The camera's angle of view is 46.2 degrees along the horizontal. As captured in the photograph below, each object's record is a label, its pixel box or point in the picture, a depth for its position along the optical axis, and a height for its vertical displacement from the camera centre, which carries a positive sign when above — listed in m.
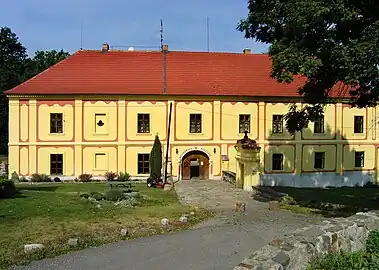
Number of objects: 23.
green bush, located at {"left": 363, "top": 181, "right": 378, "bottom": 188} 36.07 -4.32
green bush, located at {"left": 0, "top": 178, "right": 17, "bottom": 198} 18.47 -2.46
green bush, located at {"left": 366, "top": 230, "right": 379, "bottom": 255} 8.30 -2.09
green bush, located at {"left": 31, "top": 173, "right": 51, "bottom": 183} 31.81 -3.36
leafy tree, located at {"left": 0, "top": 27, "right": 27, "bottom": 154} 56.41 +8.72
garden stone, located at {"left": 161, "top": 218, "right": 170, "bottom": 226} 14.51 -2.97
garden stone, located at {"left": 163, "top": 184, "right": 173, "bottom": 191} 27.30 -3.48
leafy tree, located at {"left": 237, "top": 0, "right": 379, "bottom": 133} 11.80 +2.75
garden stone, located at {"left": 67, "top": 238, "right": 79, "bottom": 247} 11.23 -2.81
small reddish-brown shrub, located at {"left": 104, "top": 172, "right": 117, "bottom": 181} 32.59 -3.29
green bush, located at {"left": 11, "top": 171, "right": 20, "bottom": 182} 31.77 -3.28
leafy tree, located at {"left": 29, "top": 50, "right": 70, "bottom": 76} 62.09 +10.09
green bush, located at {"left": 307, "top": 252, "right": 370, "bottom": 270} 6.89 -2.07
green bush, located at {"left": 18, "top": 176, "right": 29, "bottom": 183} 31.84 -3.48
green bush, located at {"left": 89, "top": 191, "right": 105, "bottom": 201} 19.98 -2.96
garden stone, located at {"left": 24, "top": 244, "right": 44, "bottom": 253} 10.44 -2.76
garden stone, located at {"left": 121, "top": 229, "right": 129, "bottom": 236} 12.78 -2.90
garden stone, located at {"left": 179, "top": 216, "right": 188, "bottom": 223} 15.03 -3.00
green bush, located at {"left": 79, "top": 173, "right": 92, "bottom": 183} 32.31 -3.40
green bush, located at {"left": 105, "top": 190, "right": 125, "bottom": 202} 19.96 -2.94
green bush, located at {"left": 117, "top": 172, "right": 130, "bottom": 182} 32.59 -3.42
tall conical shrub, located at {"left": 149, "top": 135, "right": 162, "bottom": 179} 30.27 -1.91
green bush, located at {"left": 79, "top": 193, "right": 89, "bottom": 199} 19.85 -2.91
